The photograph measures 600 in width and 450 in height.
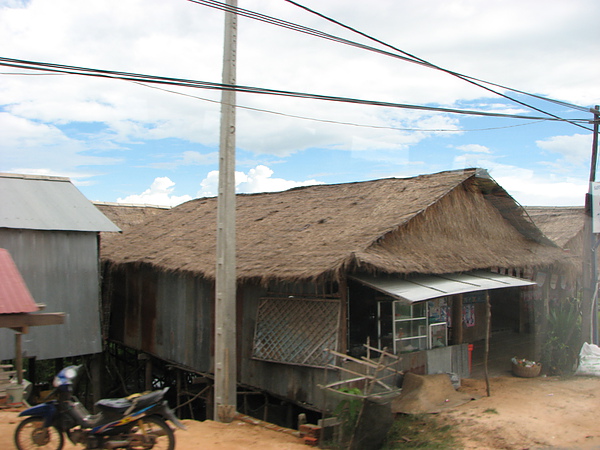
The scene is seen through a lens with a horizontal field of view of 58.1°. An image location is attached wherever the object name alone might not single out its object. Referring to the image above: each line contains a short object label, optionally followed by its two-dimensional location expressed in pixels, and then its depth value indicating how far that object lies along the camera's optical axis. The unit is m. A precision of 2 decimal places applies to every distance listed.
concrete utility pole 8.55
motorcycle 5.84
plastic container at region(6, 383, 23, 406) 9.23
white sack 11.09
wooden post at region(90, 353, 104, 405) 14.53
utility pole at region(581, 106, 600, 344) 12.17
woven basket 11.35
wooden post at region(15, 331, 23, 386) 8.88
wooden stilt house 9.04
